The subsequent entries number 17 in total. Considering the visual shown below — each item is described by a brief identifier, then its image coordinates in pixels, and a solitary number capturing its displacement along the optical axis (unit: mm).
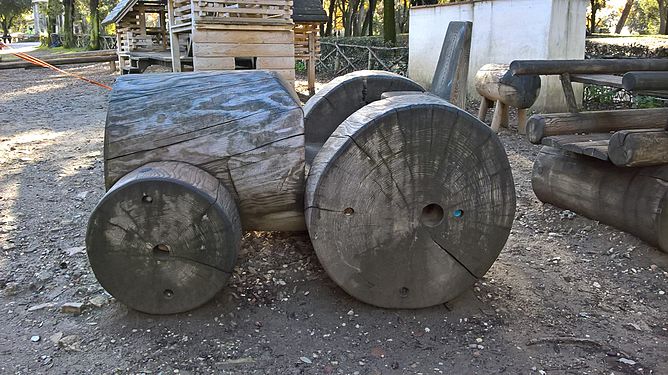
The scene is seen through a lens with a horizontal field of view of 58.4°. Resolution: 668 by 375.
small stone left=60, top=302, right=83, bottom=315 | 3229
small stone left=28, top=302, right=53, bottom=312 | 3303
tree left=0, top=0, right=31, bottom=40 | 54500
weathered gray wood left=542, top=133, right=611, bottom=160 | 4246
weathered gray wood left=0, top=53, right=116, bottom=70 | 10500
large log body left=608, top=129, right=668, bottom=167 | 3932
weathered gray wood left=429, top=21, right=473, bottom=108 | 4324
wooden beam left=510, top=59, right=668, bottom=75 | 4551
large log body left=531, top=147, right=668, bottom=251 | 4055
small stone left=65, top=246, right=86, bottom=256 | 4074
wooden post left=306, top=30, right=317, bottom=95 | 14766
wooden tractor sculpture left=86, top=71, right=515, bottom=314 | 2918
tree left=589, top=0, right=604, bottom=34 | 34456
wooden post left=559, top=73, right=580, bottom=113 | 4879
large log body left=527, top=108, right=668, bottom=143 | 4715
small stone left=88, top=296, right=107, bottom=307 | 3287
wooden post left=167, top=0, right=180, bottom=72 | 10102
